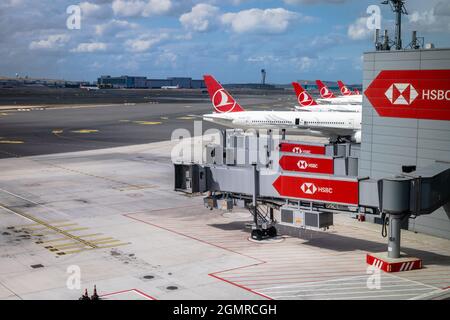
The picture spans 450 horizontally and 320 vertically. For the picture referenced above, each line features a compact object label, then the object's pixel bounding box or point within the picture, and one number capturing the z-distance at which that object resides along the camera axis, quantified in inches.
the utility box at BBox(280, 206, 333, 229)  1170.6
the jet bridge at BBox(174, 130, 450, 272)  1038.4
